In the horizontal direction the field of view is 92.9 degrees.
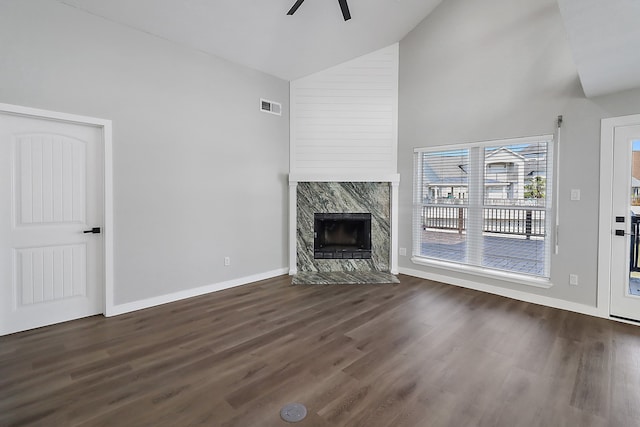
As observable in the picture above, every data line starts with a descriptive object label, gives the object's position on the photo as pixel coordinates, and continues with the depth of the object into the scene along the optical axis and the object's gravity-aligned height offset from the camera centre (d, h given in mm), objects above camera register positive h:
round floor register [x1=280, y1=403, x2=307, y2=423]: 1839 -1278
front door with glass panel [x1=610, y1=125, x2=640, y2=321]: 3248 -178
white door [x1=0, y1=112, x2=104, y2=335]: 2943 -164
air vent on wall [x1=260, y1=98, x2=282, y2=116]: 4859 +1632
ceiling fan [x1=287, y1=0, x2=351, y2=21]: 3199 +2172
